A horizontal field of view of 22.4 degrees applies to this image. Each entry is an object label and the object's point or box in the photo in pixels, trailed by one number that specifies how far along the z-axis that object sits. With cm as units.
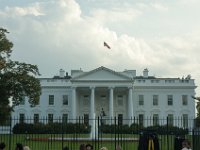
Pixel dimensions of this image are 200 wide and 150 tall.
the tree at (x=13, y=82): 3916
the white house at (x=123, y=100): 8388
